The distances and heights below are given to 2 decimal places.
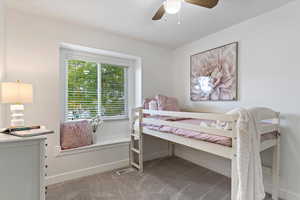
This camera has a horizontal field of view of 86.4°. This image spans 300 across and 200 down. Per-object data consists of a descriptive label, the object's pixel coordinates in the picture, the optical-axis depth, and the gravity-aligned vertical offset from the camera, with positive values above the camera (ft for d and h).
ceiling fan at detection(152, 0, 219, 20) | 4.69 +2.87
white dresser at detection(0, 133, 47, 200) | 4.06 -1.82
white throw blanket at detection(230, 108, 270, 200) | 4.34 -1.68
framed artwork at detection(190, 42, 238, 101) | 7.77 +1.37
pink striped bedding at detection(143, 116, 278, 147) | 5.01 -1.30
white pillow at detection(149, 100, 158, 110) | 8.95 -0.31
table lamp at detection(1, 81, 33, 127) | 4.96 +0.13
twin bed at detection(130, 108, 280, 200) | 4.86 -1.27
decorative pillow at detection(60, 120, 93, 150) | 7.77 -1.77
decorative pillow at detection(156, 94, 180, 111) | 9.06 -0.20
